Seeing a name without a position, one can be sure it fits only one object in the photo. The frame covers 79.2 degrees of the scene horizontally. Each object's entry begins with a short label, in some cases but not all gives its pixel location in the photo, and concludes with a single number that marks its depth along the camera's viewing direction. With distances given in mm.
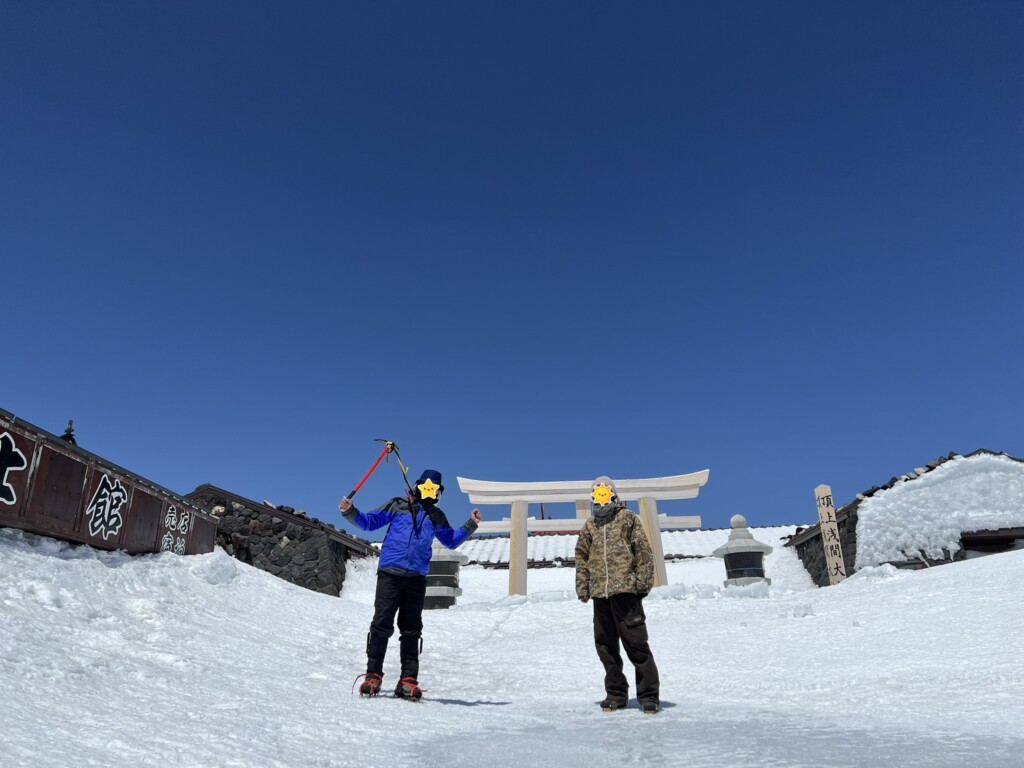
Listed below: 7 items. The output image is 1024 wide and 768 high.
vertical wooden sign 12742
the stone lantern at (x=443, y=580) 12086
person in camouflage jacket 3979
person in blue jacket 4168
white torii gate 14531
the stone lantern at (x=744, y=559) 12273
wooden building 5359
